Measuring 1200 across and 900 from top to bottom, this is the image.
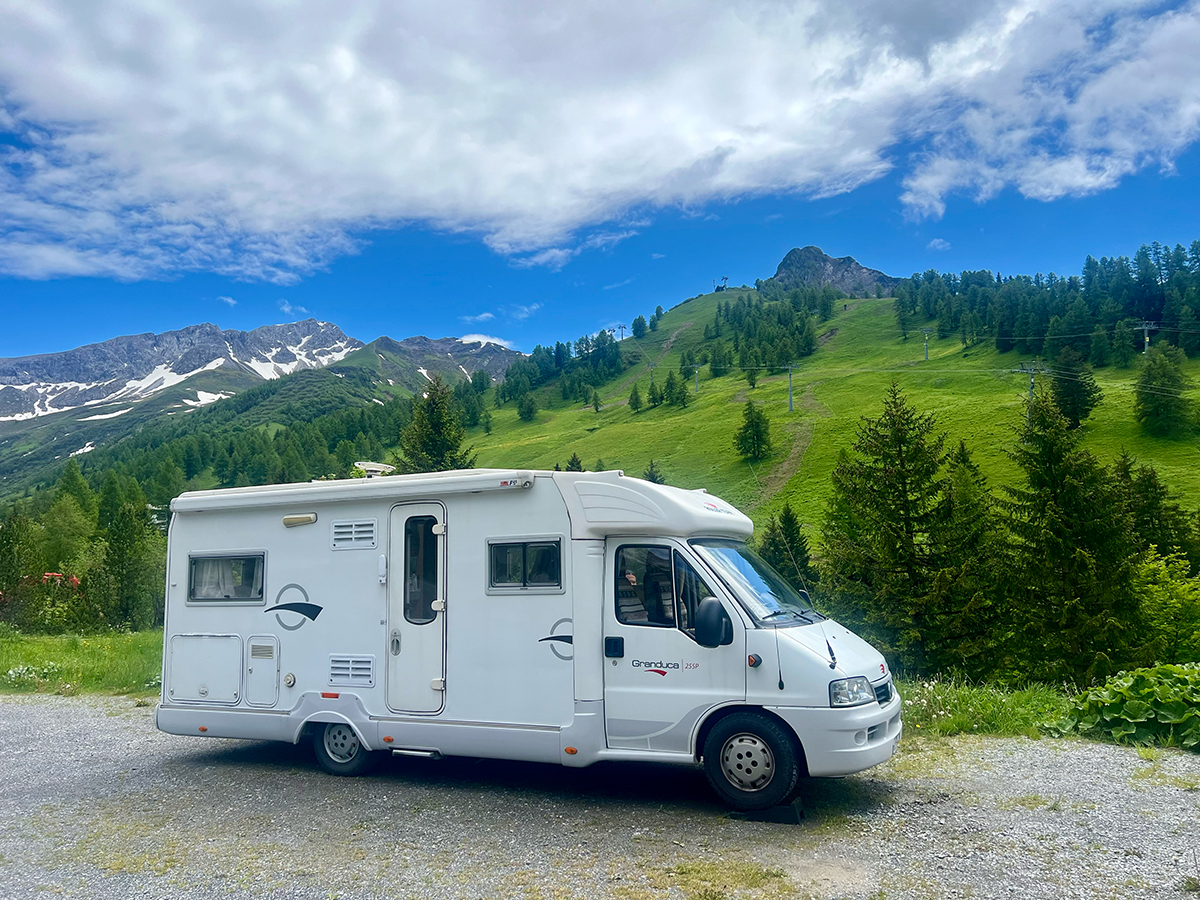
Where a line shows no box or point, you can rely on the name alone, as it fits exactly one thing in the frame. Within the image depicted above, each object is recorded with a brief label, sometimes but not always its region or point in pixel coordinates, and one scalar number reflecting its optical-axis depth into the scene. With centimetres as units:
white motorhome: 702
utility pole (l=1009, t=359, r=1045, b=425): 9256
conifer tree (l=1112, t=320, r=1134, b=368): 10031
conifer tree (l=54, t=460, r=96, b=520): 9900
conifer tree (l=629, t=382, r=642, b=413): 13875
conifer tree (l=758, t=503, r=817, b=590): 4528
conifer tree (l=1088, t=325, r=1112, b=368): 10306
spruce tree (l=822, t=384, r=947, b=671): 2503
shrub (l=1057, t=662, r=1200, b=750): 885
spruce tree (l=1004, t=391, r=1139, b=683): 2394
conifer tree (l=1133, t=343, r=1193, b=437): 7375
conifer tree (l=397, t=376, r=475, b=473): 3741
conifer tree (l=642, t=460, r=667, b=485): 6956
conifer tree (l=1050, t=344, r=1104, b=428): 7862
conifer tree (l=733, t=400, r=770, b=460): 8825
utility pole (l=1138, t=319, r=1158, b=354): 10315
